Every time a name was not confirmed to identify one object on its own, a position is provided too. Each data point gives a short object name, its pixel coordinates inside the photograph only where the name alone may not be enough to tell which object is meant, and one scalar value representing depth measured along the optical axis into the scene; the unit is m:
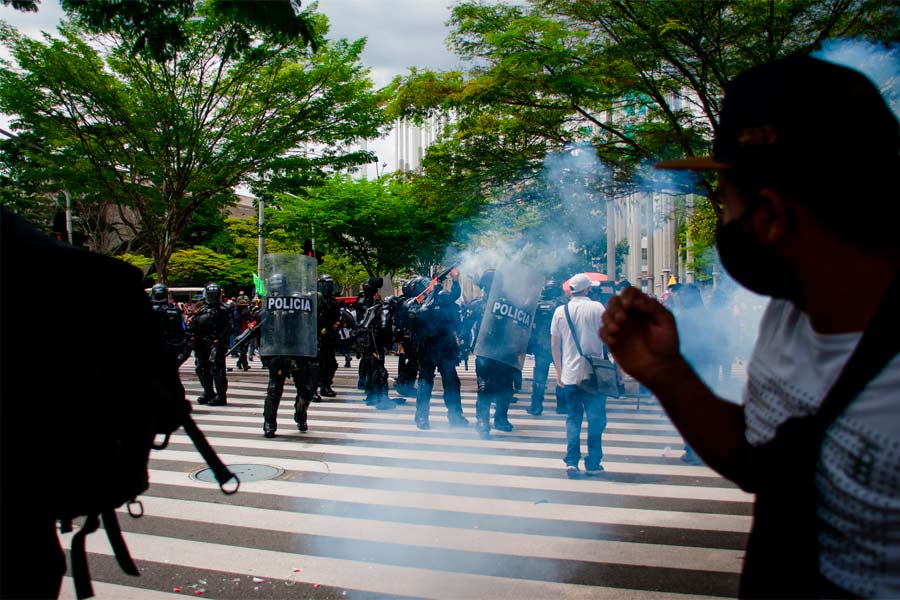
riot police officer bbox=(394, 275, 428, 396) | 9.88
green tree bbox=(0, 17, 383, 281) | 13.27
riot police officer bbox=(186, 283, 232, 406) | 11.12
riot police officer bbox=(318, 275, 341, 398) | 10.54
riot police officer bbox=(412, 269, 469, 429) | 8.80
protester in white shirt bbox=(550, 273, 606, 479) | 6.39
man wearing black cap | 1.08
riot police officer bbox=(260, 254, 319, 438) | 7.95
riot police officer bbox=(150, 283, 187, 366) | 10.74
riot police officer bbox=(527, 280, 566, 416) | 10.22
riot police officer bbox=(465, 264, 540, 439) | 7.70
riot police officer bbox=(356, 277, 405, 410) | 11.01
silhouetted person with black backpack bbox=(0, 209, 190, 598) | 1.45
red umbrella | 11.02
